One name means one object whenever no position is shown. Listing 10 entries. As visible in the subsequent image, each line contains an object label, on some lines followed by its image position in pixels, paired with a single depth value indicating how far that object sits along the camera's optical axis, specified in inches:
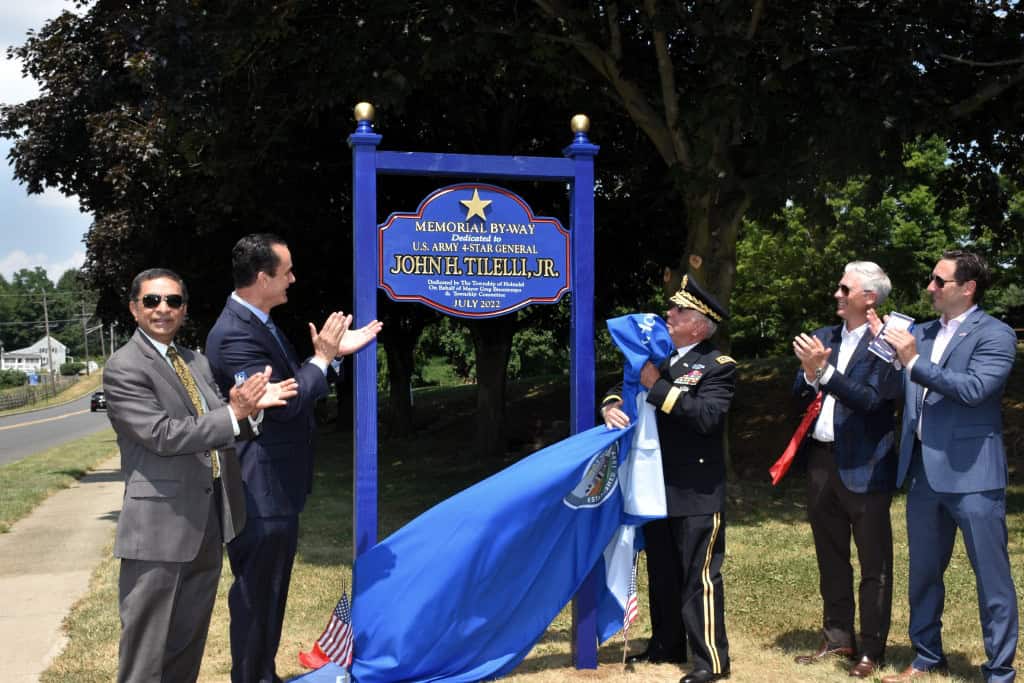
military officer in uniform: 215.2
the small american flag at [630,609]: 225.9
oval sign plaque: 215.5
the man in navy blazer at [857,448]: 215.6
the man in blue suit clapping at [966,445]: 200.7
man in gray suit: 163.2
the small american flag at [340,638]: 210.7
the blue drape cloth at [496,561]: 206.7
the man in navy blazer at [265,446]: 187.5
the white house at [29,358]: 5949.8
